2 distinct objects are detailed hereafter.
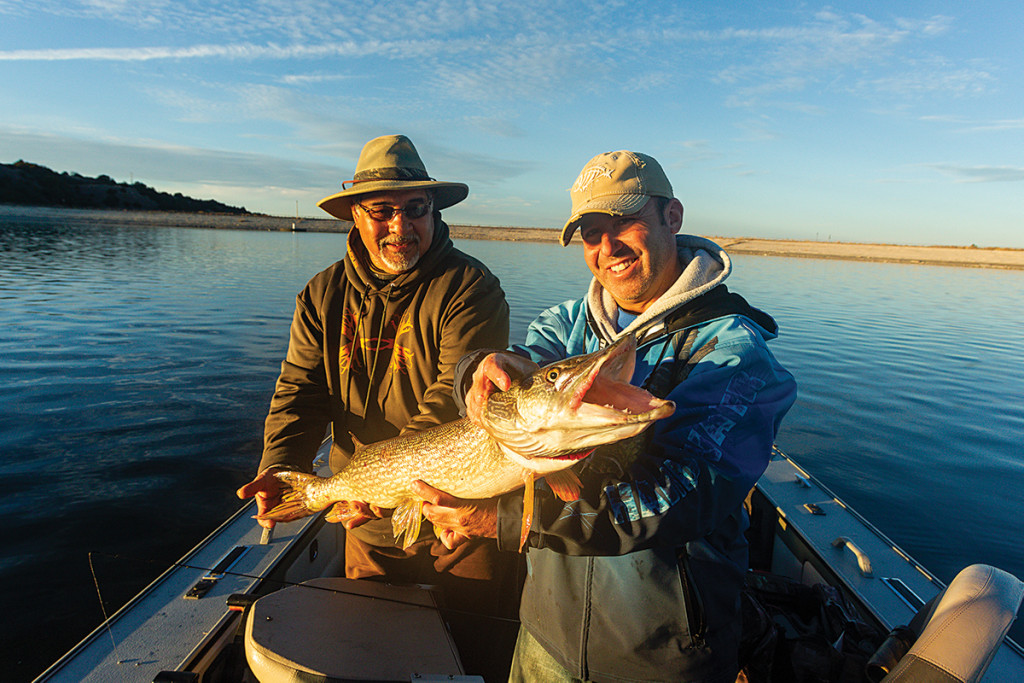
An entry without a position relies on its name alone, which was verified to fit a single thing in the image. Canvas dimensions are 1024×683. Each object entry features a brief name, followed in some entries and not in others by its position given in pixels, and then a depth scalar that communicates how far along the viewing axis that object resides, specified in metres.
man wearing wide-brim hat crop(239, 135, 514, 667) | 1.02
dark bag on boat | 0.79
